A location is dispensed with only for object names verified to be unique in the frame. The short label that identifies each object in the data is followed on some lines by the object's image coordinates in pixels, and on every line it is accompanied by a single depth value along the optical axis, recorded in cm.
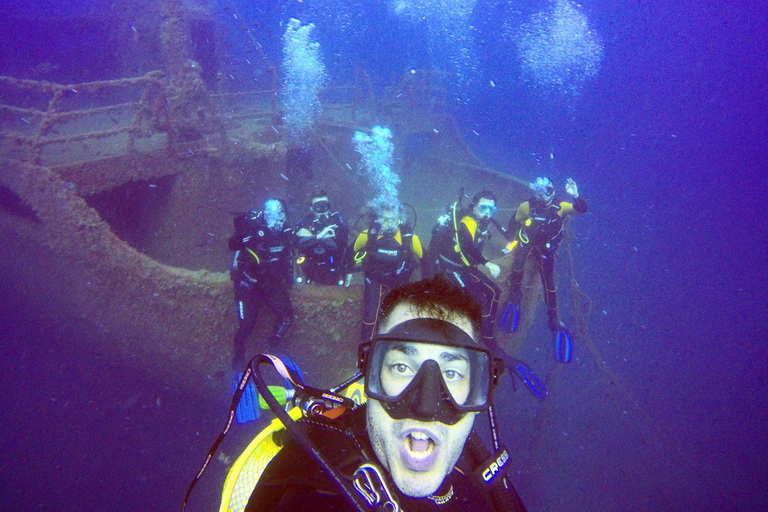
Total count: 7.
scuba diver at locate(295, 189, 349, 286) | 492
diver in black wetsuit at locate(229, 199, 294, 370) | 438
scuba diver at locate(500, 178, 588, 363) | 563
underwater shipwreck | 456
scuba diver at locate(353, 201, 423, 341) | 437
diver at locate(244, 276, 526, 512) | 126
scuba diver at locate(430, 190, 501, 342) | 495
